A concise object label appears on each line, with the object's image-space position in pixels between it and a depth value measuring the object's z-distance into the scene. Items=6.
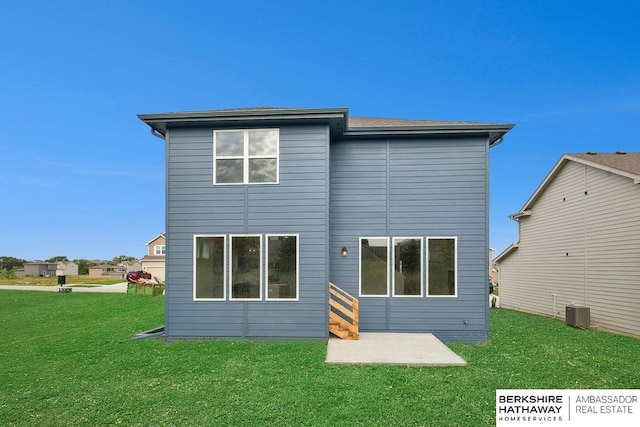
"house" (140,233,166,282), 30.75
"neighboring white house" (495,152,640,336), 9.73
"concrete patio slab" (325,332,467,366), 5.90
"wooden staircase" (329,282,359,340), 7.48
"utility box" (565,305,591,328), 10.73
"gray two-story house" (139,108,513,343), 7.42
